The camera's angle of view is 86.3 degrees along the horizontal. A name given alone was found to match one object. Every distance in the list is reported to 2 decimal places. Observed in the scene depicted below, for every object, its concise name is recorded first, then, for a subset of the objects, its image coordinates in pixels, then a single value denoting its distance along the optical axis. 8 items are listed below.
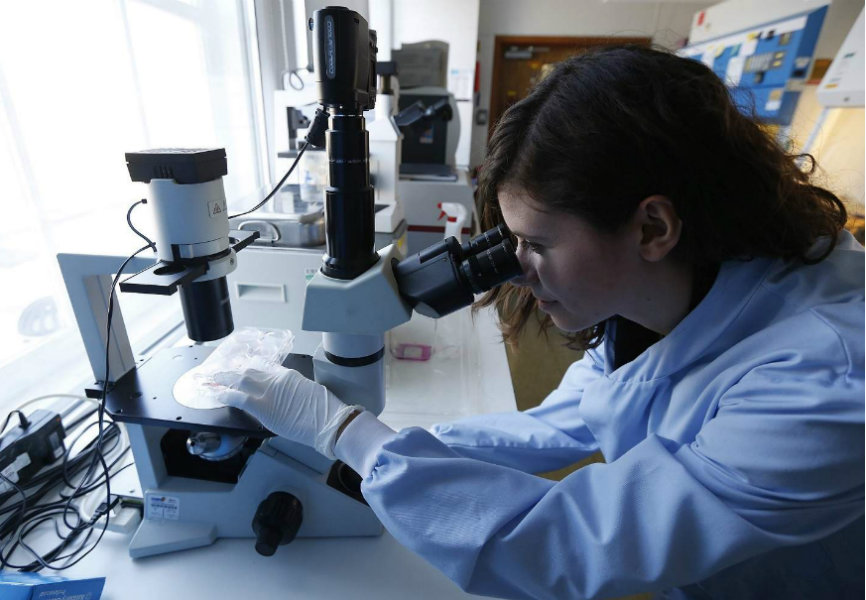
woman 0.49
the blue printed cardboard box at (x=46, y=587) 0.59
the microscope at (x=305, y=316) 0.55
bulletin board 3.22
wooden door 5.10
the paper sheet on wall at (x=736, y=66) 3.84
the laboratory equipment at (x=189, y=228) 0.57
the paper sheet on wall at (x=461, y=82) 3.88
